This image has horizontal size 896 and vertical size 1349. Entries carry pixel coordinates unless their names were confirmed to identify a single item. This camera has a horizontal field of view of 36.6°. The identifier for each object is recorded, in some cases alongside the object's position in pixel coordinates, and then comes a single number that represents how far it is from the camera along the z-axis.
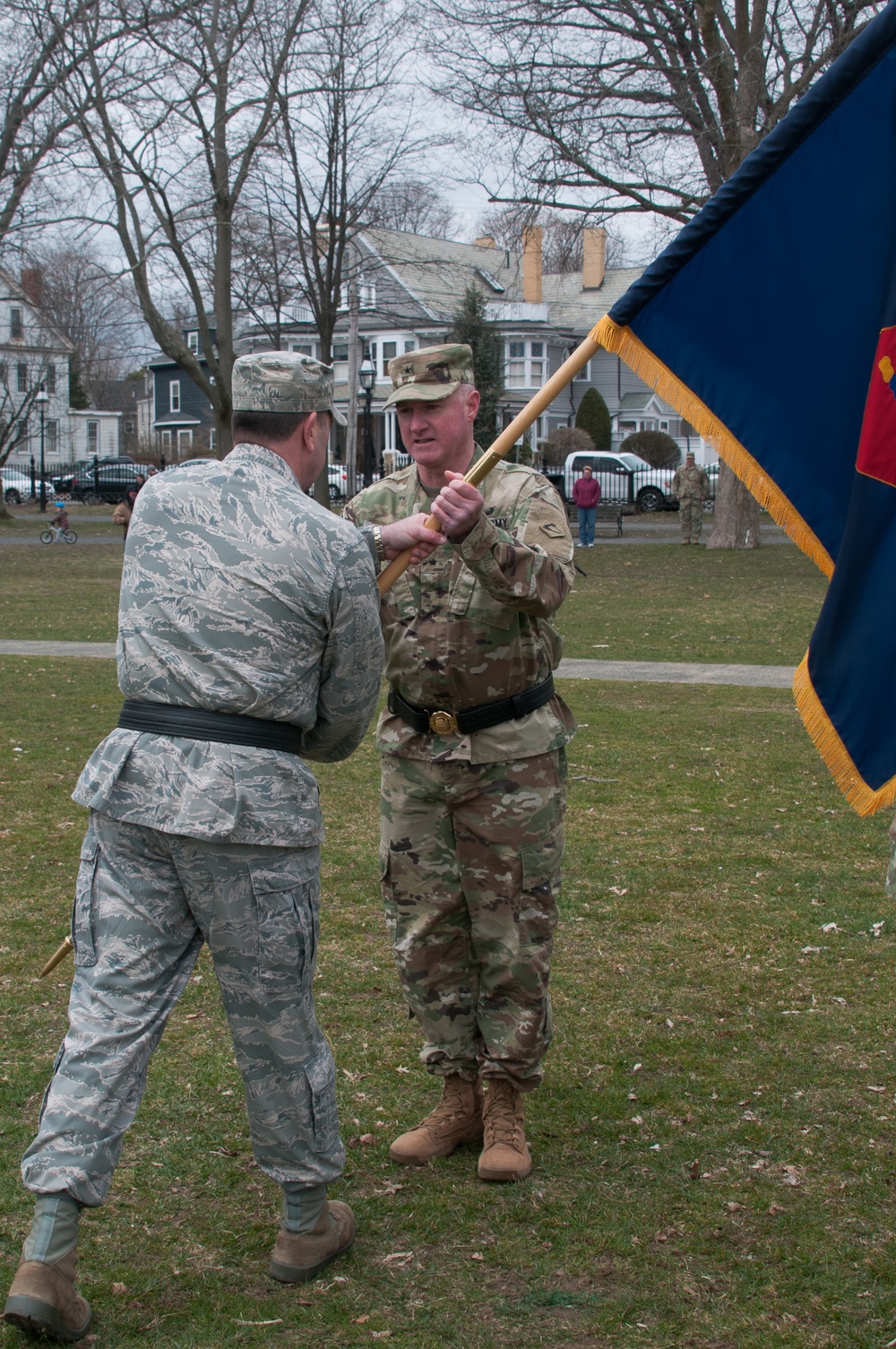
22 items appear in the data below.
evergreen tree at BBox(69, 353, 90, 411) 81.44
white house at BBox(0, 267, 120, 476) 41.91
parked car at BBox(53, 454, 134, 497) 55.88
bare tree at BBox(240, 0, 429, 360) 28.09
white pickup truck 43.16
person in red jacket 29.55
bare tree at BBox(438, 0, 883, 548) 23.55
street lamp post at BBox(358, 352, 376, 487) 35.12
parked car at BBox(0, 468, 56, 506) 56.84
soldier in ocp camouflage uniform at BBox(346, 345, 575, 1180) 3.82
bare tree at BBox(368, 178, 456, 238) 31.75
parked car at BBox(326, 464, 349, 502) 44.97
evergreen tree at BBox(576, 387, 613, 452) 57.06
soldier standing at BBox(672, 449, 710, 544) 29.27
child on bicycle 32.50
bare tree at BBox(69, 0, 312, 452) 24.73
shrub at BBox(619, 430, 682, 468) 52.00
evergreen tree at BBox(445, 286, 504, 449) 48.38
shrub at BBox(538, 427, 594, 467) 50.41
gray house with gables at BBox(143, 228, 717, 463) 57.34
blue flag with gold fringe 3.46
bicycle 32.84
